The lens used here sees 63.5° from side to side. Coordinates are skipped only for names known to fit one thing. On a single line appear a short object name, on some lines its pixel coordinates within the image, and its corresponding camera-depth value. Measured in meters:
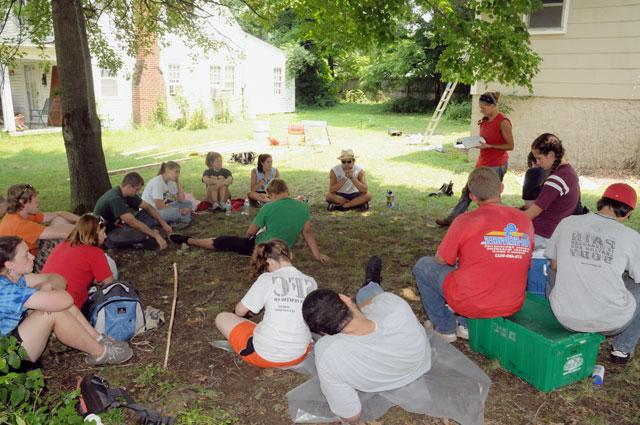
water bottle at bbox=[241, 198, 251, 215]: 8.94
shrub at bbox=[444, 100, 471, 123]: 25.61
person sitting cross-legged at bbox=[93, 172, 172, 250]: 6.83
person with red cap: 3.70
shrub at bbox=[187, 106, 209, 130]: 21.19
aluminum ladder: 19.46
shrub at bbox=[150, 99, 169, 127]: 21.25
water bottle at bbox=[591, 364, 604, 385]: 3.95
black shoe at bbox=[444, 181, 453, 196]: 10.24
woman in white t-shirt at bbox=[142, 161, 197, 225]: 7.78
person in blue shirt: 3.58
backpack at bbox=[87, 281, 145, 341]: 4.45
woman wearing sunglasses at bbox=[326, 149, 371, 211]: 8.92
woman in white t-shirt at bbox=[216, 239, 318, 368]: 3.93
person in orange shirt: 5.30
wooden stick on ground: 4.27
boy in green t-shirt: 5.96
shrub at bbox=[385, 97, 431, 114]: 30.83
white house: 20.52
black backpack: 3.22
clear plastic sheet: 3.60
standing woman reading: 7.24
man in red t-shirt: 3.96
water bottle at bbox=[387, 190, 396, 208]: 9.38
